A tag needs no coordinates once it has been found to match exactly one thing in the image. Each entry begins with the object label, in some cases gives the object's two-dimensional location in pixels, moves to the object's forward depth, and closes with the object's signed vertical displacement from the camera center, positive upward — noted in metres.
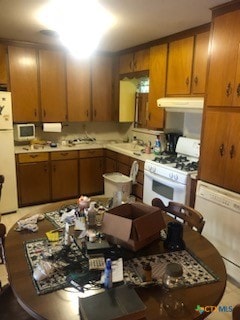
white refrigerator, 3.47 -0.74
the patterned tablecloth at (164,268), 1.19 -0.77
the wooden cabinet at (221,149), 2.23 -0.38
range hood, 2.77 +0.02
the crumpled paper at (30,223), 1.67 -0.77
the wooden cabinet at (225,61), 2.15 +0.37
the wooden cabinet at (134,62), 3.73 +0.62
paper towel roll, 4.12 -0.38
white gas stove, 2.82 -0.75
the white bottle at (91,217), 1.72 -0.72
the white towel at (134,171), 3.62 -0.89
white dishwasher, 2.26 -0.99
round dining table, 1.00 -0.77
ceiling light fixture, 1.88 +0.63
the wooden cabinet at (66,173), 3.87 -1.06
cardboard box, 1.37 -0.64
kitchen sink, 4.21 -0.68
